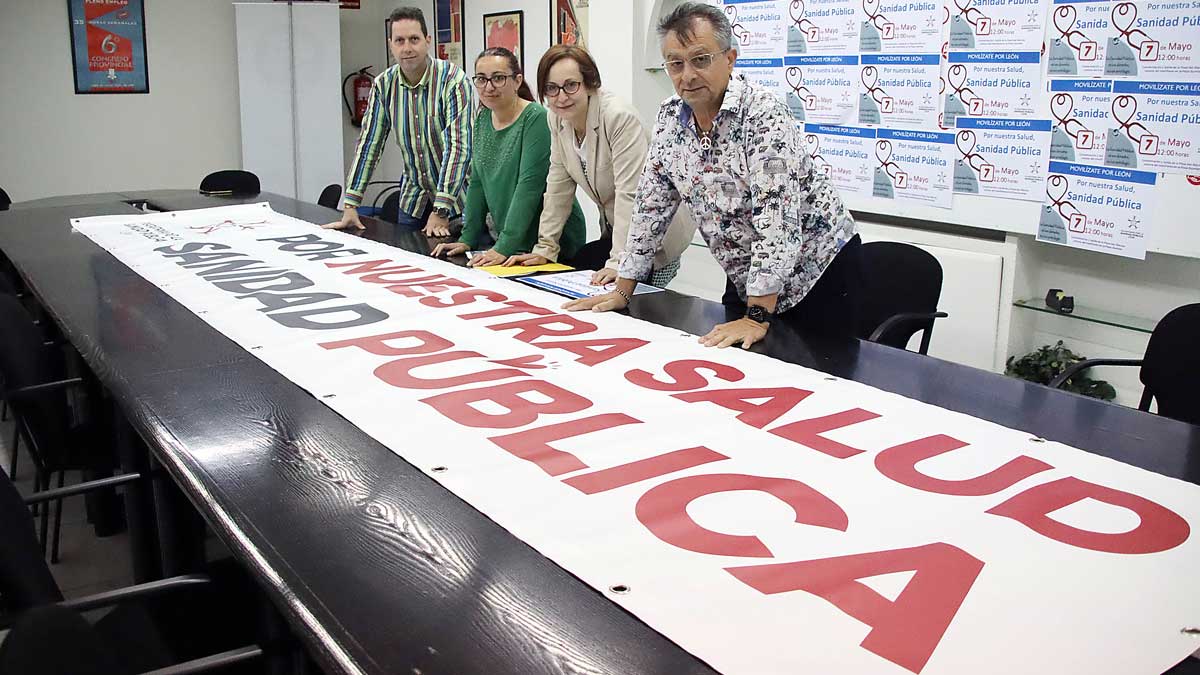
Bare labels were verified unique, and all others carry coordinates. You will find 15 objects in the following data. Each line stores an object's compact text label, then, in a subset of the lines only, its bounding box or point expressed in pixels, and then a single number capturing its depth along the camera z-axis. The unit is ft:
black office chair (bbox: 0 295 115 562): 7.75
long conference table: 3.34
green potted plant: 11.53
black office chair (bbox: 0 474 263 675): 3.00
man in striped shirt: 12.42
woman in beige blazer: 9.86
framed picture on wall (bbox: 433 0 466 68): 24.84
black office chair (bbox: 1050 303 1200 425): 7.77
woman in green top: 10.77
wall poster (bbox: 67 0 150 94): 24.13
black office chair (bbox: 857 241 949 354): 10.32
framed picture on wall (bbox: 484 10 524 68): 21.86
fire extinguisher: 27.71
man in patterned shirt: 7.27
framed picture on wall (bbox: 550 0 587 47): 19.58
